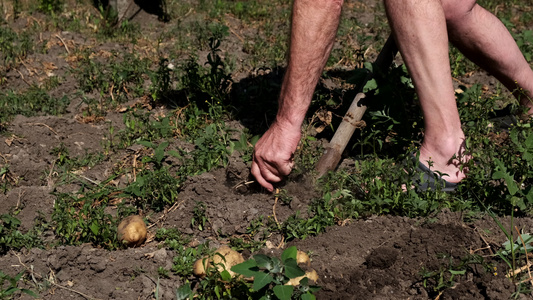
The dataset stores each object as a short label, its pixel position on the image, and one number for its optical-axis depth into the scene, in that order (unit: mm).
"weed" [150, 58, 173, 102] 4246
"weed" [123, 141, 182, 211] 3230
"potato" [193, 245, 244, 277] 2641
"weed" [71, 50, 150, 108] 4418
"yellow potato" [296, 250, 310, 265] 2680
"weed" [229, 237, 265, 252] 2930
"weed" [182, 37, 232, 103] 4035
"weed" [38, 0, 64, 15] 5750
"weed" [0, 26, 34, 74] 4773
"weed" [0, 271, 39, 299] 2461
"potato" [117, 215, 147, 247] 2902
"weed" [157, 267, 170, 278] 2742
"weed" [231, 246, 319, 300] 2299
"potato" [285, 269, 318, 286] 2529
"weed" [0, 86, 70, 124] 4188
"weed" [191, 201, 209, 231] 3074
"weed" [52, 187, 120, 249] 2969
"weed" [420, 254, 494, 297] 2537
